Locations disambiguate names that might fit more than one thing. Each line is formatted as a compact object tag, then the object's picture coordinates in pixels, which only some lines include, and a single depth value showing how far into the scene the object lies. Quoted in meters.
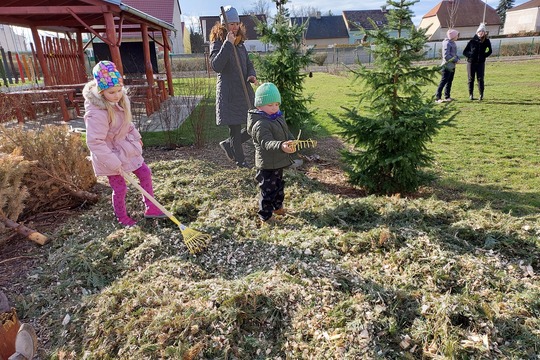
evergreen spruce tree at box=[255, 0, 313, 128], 5.89
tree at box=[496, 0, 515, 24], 69.81
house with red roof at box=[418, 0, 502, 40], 53.75
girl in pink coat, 3.16
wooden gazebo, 8.46
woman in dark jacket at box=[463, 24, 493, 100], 9.65
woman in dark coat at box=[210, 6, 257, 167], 4.58
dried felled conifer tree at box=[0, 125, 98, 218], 4.07
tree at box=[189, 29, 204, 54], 41.66
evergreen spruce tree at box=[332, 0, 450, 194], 3.90
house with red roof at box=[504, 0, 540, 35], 52.88
